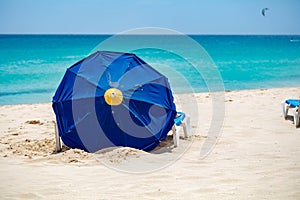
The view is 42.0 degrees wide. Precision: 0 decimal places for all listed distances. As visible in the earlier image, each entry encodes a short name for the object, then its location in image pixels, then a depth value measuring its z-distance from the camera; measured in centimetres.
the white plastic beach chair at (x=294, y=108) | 825
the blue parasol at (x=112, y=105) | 616
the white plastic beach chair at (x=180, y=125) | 684
